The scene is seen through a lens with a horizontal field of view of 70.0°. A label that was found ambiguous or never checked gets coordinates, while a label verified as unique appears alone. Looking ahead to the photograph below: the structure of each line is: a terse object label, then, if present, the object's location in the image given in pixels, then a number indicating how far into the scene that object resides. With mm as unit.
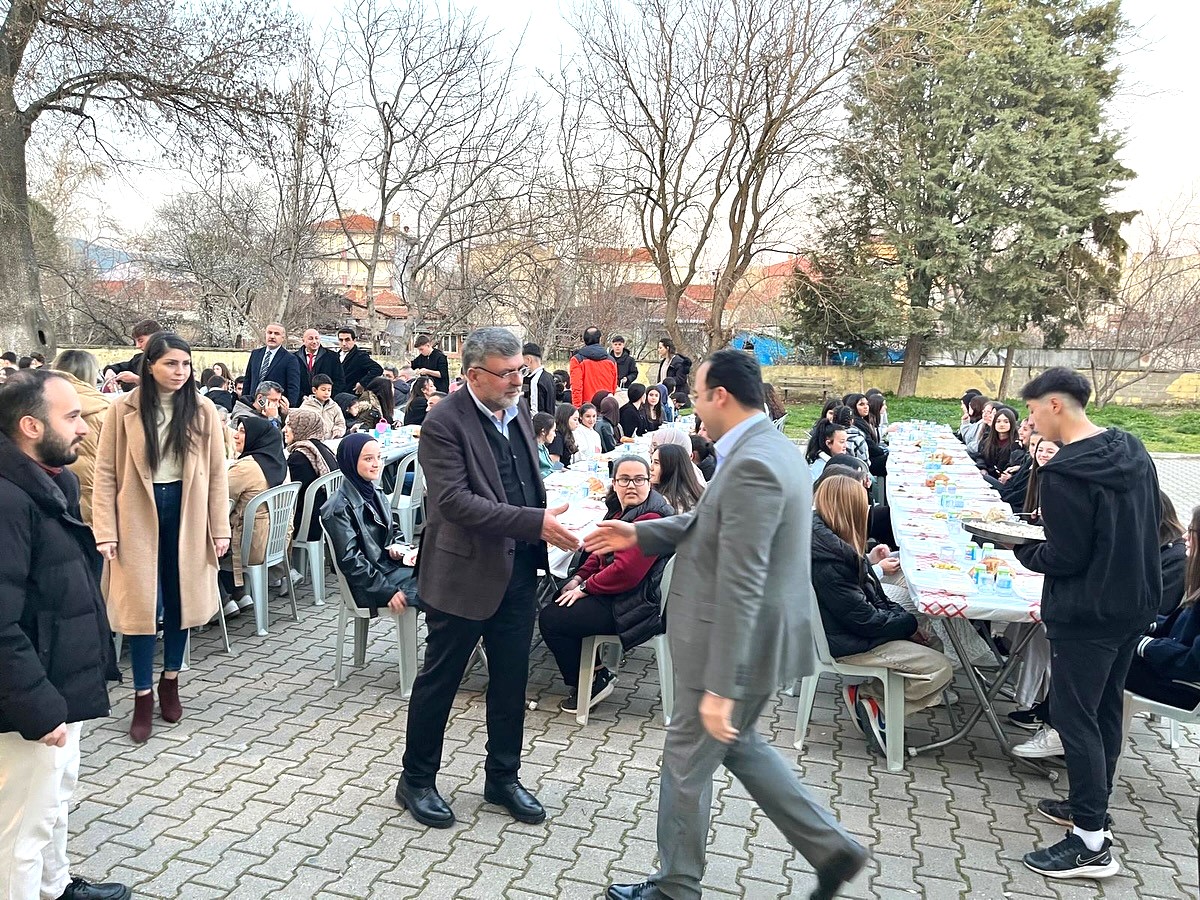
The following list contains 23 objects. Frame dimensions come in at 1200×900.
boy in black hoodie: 3043
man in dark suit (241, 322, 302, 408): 9023
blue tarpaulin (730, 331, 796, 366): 29688
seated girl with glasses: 4277
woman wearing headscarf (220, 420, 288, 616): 5484
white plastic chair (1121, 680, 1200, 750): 3506
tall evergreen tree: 25422
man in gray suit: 2393
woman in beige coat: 3918
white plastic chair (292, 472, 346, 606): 6145
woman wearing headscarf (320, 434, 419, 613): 4512
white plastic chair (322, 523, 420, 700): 4551
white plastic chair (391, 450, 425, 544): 7438
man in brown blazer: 3117
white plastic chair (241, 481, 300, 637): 5406
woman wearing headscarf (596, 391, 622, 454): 9438
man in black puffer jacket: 2363
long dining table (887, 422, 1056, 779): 3803
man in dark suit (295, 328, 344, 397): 9477
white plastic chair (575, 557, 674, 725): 4367
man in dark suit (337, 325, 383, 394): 10297
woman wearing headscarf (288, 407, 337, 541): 6312
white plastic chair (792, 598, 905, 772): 3941
